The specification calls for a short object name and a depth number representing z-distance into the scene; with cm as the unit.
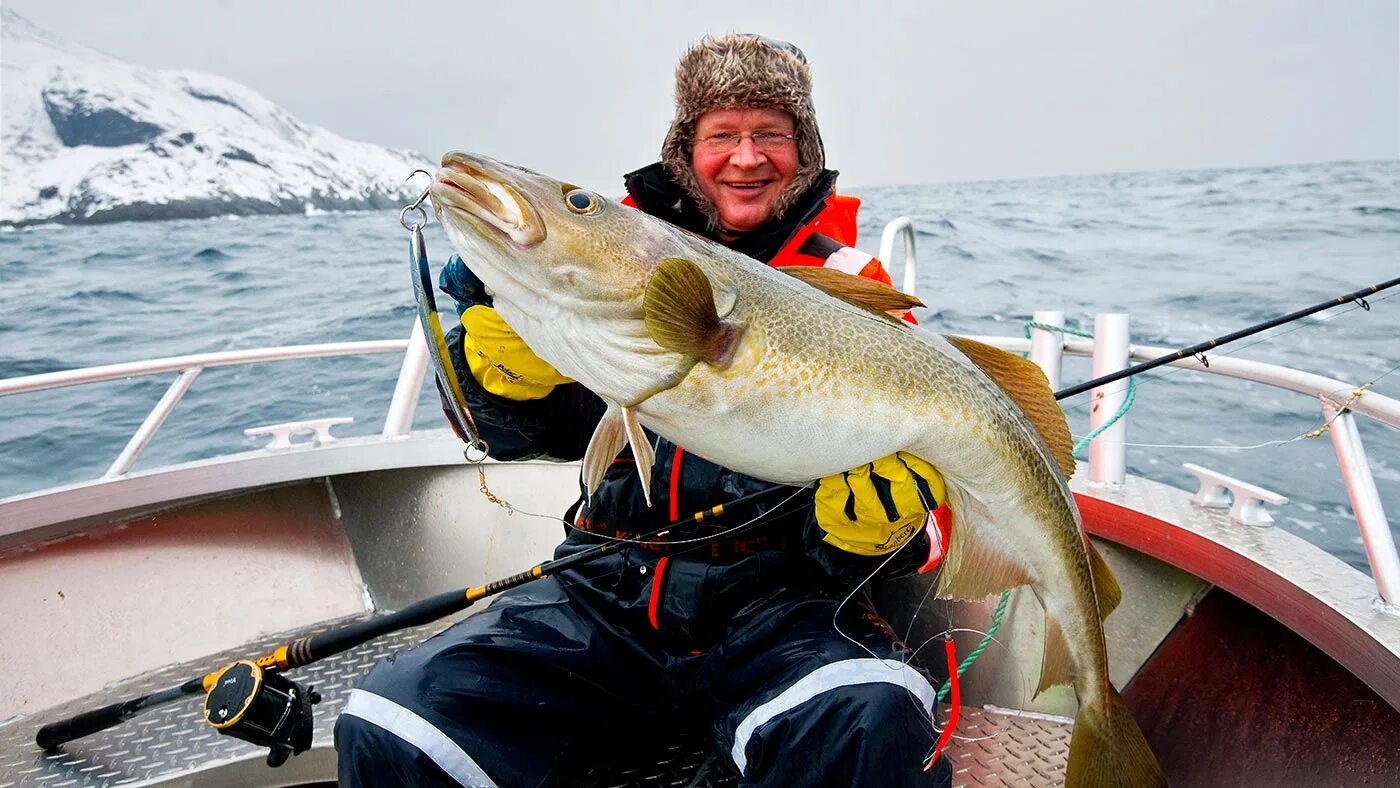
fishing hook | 182
